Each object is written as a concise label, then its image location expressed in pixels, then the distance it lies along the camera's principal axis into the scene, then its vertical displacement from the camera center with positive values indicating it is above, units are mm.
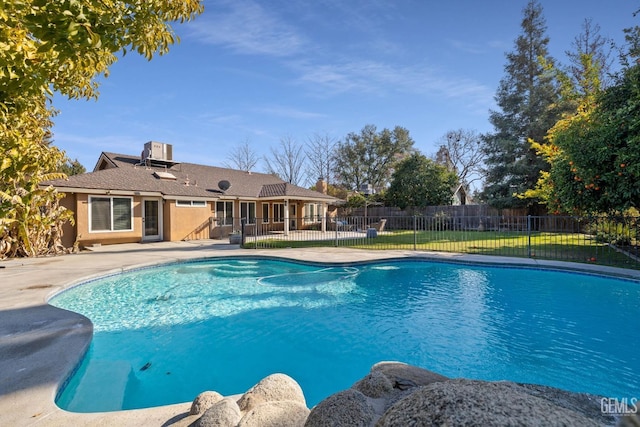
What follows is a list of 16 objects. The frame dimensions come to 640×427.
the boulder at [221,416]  2439 -1638
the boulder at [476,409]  1152 -788
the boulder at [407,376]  2859 -1588
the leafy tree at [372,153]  38875 +8255
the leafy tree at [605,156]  9273 +1880
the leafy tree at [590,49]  23420 +13676
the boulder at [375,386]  2699 -1560
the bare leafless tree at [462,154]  40312 +8365
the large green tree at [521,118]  26156 +8706
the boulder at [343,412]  1975 -1324
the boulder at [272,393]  2902 -1761
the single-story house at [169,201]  15078 +1149
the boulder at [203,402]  2930 -1835
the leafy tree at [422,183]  28469 +3074
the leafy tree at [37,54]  1880 +1168
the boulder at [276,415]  2283 -1568
